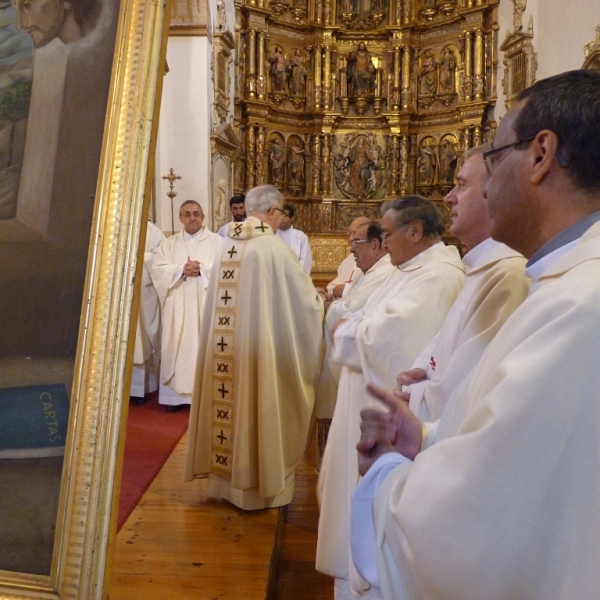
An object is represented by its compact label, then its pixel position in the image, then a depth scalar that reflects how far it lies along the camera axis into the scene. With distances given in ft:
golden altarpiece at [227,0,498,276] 45.93
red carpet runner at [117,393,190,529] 12.69
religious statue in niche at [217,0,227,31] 36.84
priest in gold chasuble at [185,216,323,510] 11.98
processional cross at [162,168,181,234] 29.05
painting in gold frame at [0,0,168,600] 4.92
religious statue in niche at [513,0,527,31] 39.32
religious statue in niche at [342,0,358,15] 48.75
